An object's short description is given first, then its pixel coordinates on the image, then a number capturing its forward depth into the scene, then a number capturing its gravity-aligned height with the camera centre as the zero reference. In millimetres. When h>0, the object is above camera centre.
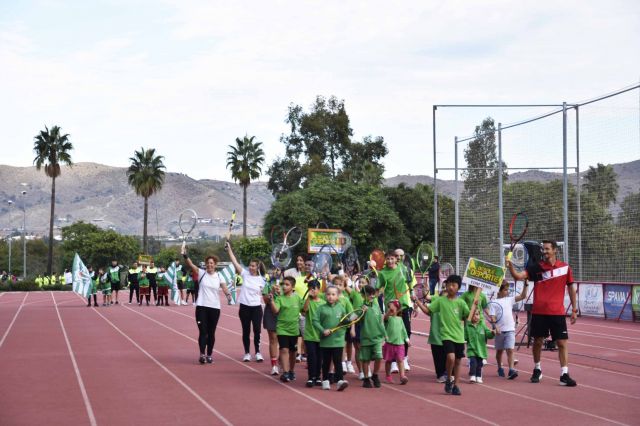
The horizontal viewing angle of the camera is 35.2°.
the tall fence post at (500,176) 33875 +3075
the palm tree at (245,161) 87125 +8964
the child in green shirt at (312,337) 14117 -1007
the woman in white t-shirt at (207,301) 17375 -646
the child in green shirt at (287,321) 15055 -845
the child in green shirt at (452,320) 13559 -731
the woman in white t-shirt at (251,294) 17359 -518
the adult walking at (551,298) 14266 -438
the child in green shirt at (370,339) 14160 -1032
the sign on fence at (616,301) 30016 -973
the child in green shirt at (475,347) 14703 -1177
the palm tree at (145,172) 86312 +7776
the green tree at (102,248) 114294 +1624
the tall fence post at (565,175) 28483 +2690
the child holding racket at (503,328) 15539 -939
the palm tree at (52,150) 84062 +9321
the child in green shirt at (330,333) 13797 -932
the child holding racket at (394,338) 14633 -1047
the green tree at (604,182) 30828 +2721
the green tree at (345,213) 66125 +3436
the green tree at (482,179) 40938 +3781
